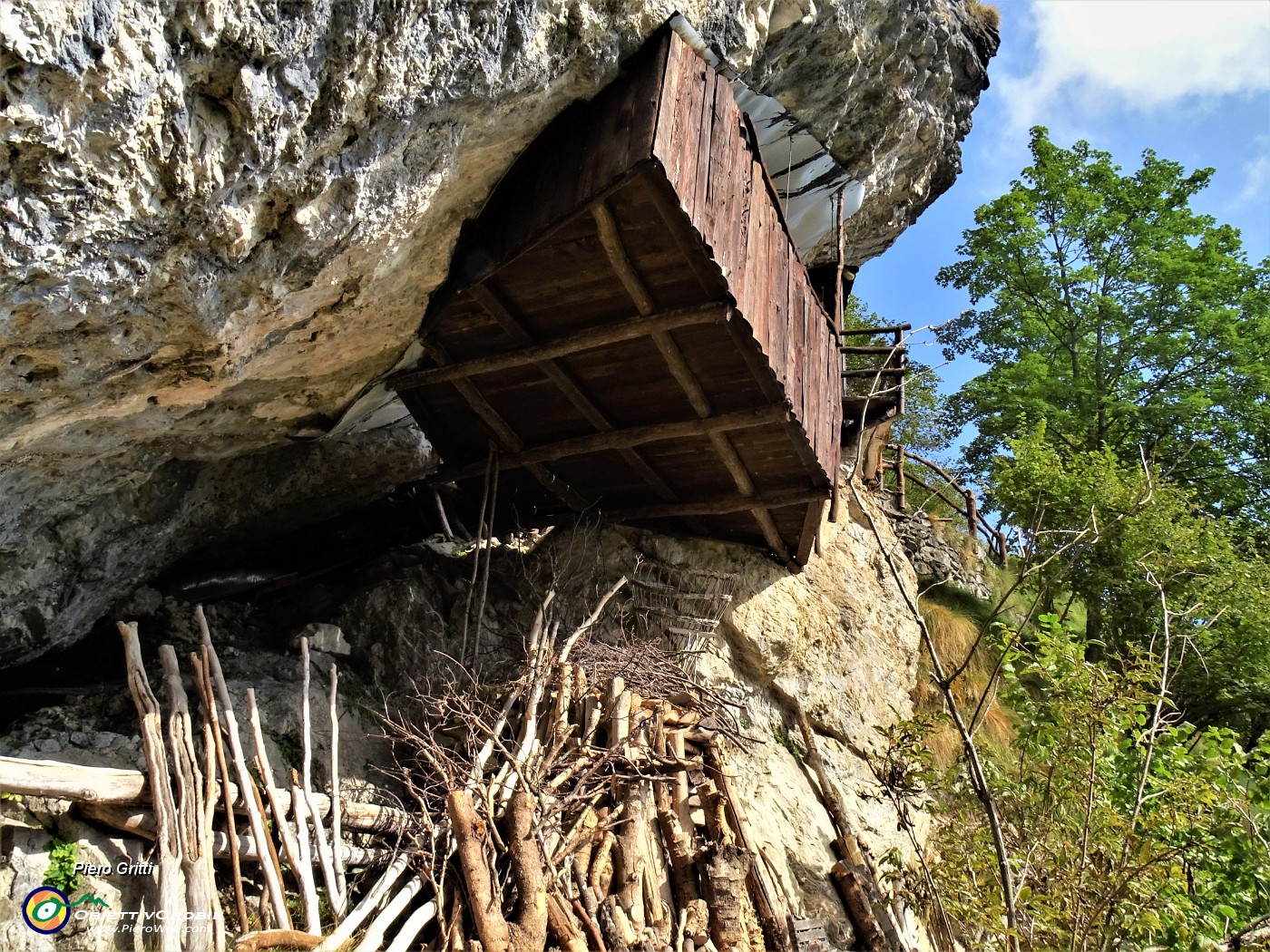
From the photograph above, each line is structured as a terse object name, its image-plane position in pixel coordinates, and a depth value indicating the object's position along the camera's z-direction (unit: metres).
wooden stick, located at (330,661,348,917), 4.94
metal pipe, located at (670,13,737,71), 5.45
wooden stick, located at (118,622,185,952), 4.31
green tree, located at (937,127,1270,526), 15.57
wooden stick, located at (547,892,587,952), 5.05
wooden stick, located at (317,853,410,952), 4.45
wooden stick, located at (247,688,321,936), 4.58
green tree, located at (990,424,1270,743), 10.29
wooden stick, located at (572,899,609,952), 5.21
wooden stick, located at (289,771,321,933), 4.85
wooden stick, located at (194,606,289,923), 4.59
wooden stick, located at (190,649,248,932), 4.47
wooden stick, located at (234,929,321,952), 4.23
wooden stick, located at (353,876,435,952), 4.54
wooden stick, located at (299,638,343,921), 4.84
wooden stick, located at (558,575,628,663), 6.77
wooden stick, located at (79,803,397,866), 4.59
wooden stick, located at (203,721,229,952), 4.28
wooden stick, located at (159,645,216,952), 4.37
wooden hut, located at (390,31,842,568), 5.34
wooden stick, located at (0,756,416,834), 4.24
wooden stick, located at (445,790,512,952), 4.80
